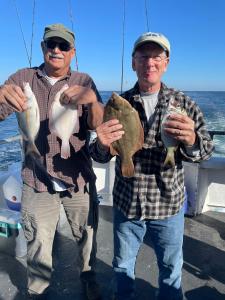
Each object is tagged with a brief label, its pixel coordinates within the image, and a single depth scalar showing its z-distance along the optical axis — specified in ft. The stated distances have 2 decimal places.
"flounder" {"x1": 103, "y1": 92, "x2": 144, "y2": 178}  5.38
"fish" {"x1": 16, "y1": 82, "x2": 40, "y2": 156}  6.01
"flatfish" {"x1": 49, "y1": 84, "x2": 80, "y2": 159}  6.14
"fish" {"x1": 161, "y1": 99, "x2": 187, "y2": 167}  5.03
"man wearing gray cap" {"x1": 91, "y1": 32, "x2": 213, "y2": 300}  5.59
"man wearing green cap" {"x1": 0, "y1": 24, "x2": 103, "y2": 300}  6.53
